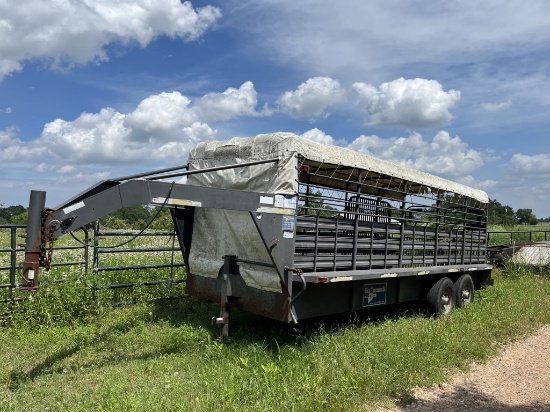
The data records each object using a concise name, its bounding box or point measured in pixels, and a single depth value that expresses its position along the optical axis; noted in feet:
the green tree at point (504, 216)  134.45
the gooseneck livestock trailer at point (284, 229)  17.22
